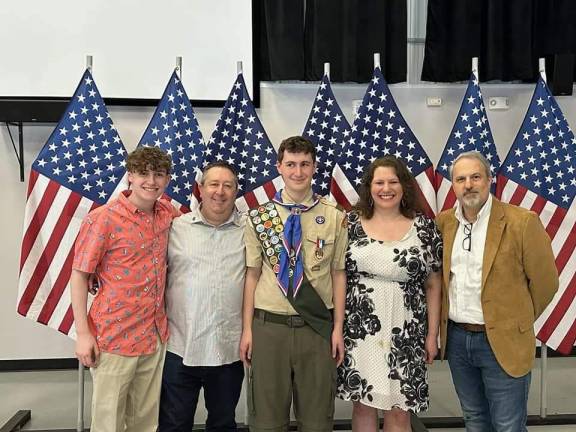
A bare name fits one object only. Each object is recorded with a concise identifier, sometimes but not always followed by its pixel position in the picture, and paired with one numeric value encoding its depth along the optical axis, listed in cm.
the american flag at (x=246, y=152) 315
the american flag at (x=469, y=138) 315
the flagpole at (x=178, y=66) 319
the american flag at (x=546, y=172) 306
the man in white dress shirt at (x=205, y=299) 225
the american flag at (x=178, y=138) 311
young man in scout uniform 220
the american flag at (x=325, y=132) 322
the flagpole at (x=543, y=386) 315
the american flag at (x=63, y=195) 290
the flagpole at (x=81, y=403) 298
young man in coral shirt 212
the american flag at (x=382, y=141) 317
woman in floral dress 219
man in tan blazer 207
